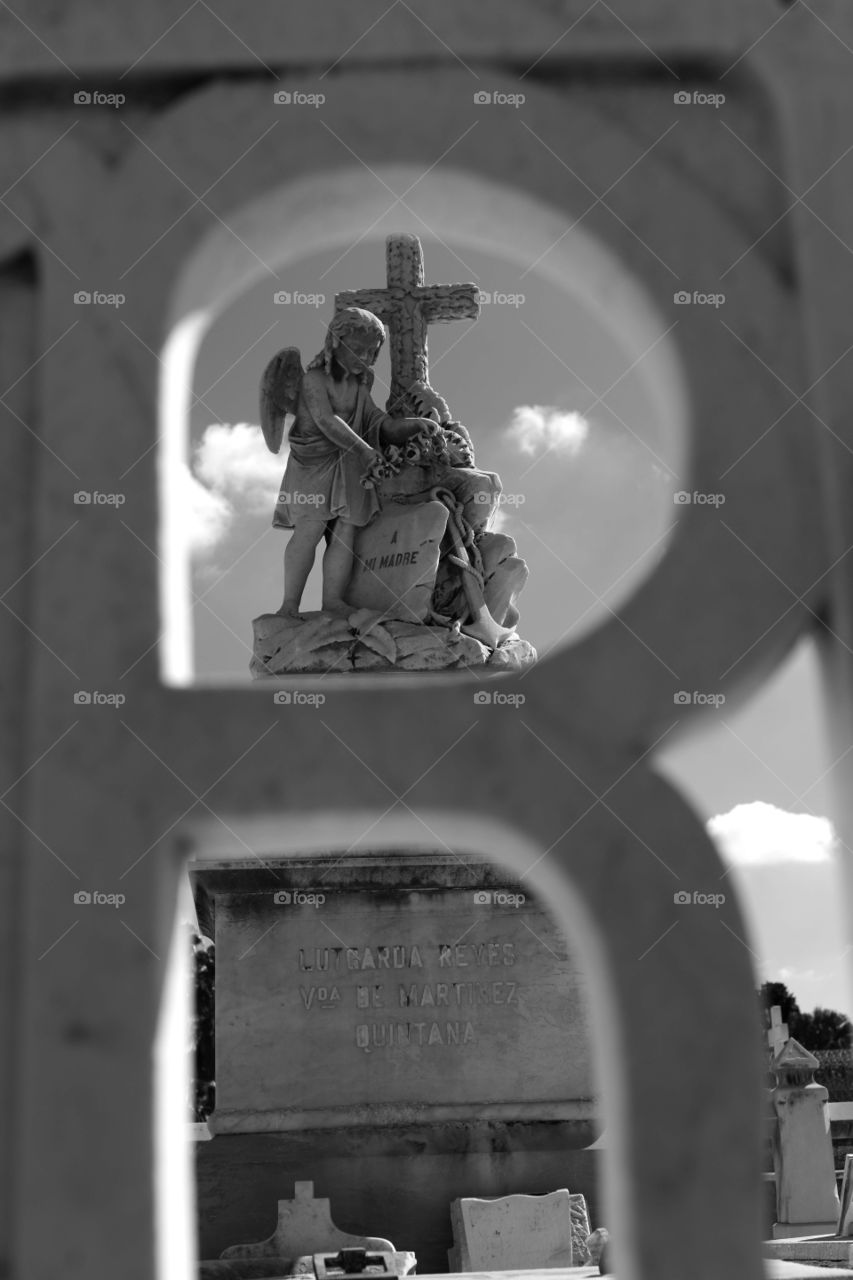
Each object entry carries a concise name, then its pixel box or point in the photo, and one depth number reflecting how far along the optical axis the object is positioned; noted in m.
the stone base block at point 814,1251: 9.33
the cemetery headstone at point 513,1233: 9.10
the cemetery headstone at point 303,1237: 8.83
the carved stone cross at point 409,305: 11.62
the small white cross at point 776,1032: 15.00
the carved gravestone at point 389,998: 9.95
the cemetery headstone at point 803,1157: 12.10
